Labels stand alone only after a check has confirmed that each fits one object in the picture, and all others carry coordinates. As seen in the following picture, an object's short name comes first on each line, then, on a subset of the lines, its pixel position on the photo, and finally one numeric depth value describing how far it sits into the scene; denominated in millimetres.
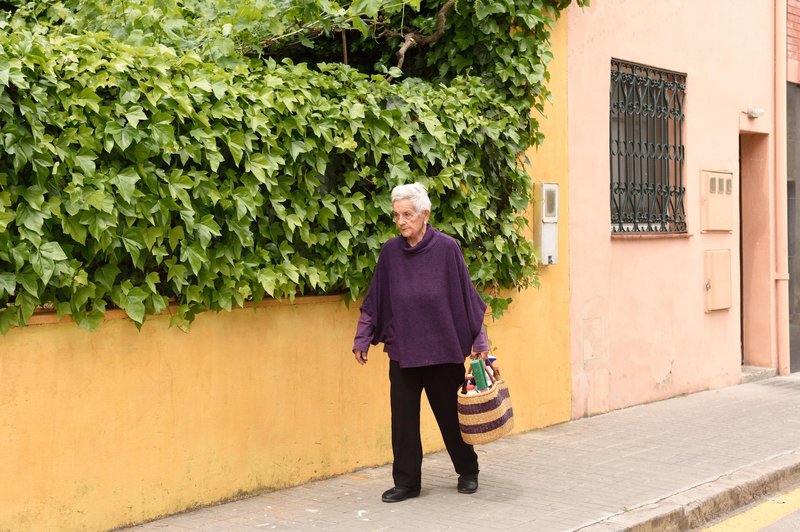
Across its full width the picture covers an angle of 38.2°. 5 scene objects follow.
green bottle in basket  6441
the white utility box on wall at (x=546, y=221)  9172
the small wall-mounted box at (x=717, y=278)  11664
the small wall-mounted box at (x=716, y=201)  11617
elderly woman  6457
